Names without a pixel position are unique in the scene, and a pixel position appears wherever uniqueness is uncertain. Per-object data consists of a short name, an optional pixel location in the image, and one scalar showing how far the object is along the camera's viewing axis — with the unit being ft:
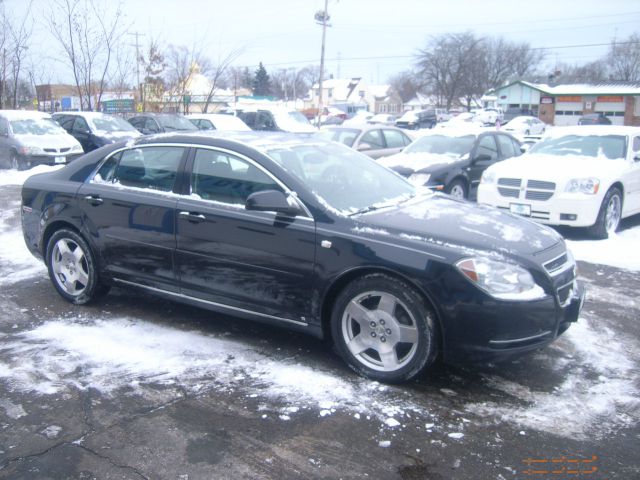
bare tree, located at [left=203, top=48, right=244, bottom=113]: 78.33
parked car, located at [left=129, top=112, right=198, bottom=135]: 62.08
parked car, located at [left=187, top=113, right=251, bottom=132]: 64.28
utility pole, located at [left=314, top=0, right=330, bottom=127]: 119.55
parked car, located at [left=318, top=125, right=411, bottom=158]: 44.01
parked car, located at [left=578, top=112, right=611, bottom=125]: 127.24
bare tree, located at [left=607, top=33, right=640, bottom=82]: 227.40
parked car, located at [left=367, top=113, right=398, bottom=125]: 170.79
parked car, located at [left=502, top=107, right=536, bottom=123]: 161.89
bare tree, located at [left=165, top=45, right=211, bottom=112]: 79.61
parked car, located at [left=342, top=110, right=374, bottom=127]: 171.63
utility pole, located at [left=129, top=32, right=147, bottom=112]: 75.16
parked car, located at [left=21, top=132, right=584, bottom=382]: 12.37
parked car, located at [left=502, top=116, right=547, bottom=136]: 121.39
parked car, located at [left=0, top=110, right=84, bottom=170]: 49.57
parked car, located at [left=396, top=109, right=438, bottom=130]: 158.30
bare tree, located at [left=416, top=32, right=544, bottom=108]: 214.48
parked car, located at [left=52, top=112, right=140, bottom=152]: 57.36
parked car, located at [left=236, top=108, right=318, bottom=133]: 73.82
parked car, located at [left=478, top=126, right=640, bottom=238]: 27.12
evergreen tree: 298.35
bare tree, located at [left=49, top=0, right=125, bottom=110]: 65.36
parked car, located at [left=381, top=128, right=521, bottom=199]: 33.78
